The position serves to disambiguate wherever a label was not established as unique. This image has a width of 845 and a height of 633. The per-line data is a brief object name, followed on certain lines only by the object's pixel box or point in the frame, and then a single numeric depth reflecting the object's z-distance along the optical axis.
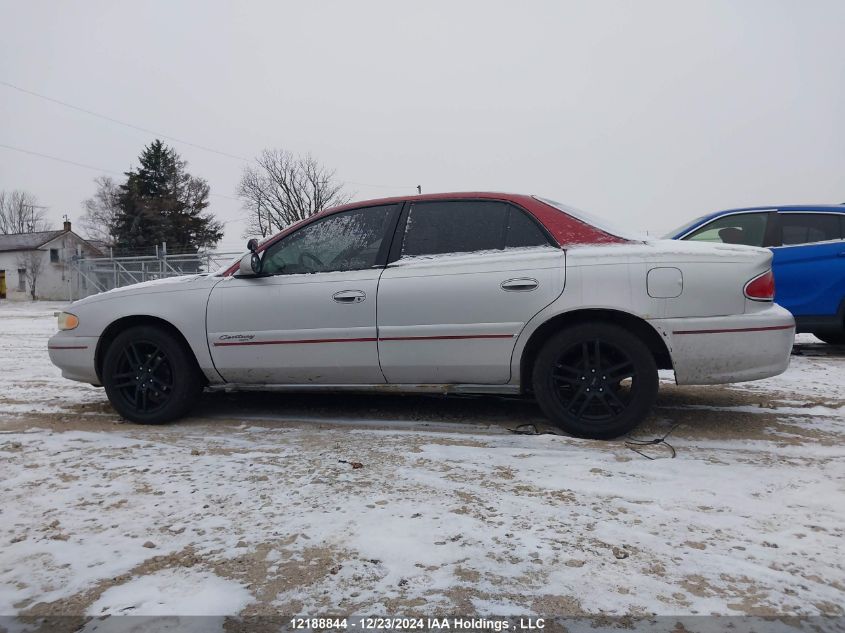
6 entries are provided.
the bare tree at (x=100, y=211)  68.50
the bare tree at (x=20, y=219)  76.60
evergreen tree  44.44
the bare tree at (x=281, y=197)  47.72
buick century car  3.41
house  42.09
